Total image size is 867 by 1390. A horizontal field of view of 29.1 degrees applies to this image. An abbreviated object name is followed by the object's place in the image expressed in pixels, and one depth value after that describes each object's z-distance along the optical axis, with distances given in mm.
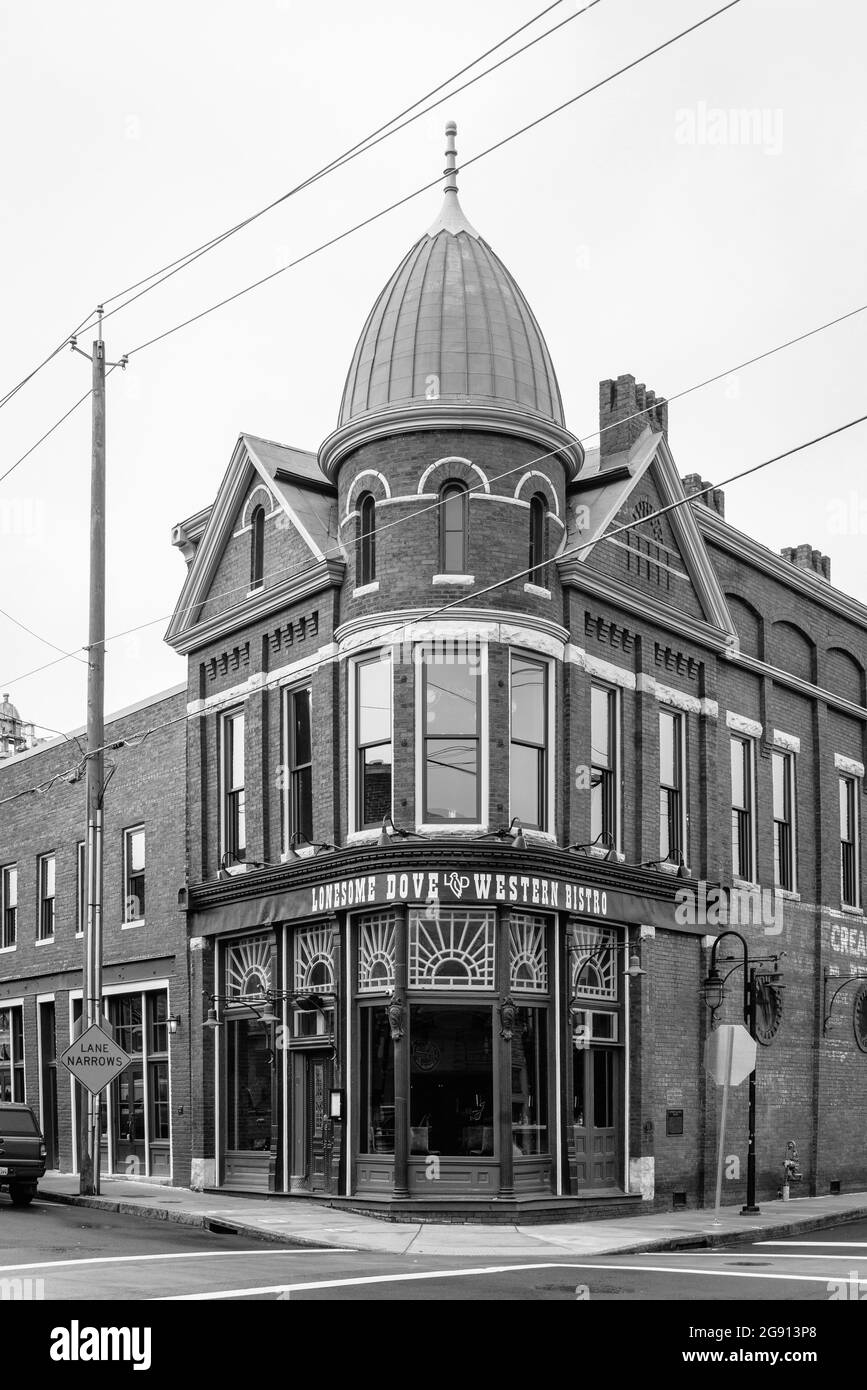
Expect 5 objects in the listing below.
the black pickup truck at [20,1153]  23828
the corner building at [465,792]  23344
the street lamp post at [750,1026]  25766
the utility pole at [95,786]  25703
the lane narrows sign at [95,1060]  24734
